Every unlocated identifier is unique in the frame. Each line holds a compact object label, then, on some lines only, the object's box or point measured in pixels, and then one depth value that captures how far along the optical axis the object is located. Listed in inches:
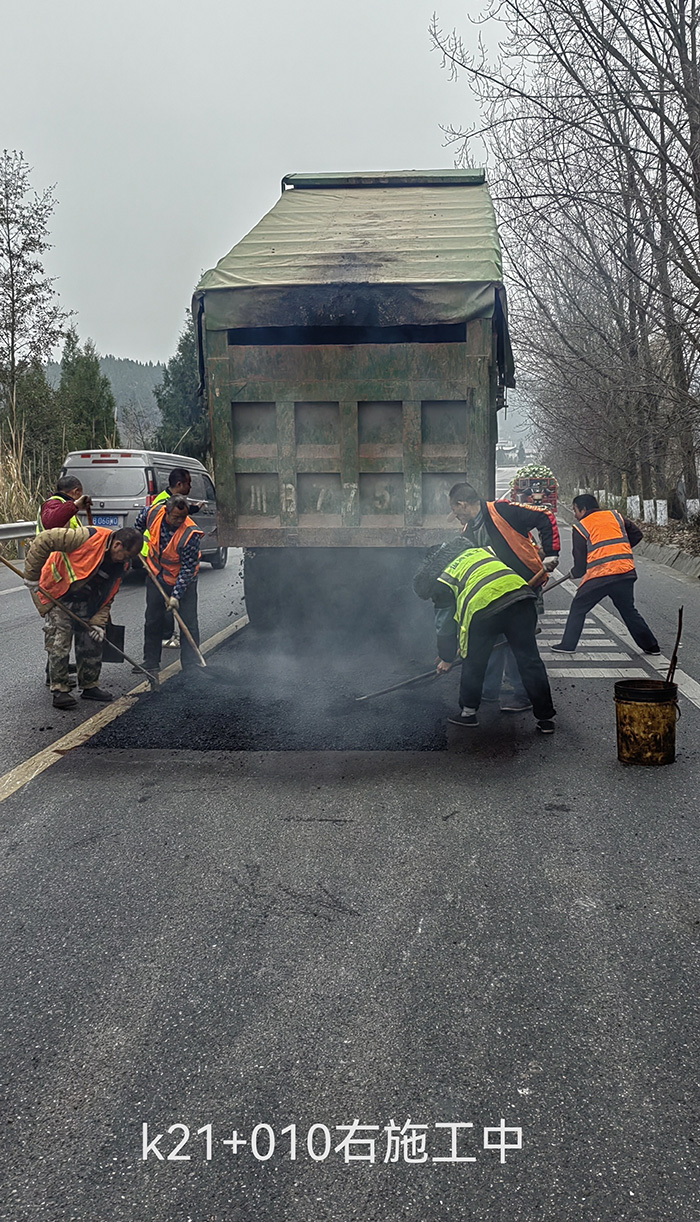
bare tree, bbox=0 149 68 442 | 793.6
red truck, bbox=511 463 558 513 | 434.7
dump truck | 249.1
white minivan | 462.9
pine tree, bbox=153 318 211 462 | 1302.9
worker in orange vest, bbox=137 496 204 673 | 261.4
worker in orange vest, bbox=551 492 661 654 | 287.1
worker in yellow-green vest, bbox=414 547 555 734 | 203.6
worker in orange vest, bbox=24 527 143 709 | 237.8
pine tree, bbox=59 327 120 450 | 1029.8
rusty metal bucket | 181.3
